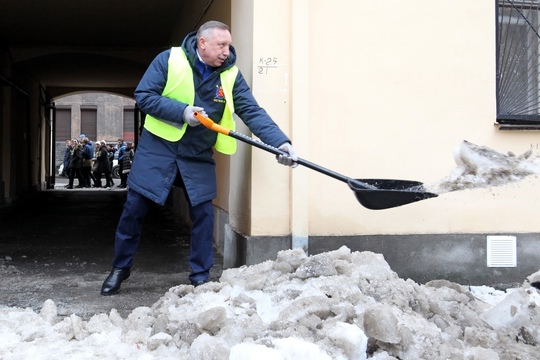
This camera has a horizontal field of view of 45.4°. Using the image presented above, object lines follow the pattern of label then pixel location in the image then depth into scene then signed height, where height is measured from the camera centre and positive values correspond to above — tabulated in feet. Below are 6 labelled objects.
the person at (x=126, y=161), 69.06 +1.24
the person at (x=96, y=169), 72.95 +0.38
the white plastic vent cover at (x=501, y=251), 15.57 -1.85
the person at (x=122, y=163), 71.10 +0.97
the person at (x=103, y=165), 72.08 +0.83
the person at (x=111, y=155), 73.97 +2.31
